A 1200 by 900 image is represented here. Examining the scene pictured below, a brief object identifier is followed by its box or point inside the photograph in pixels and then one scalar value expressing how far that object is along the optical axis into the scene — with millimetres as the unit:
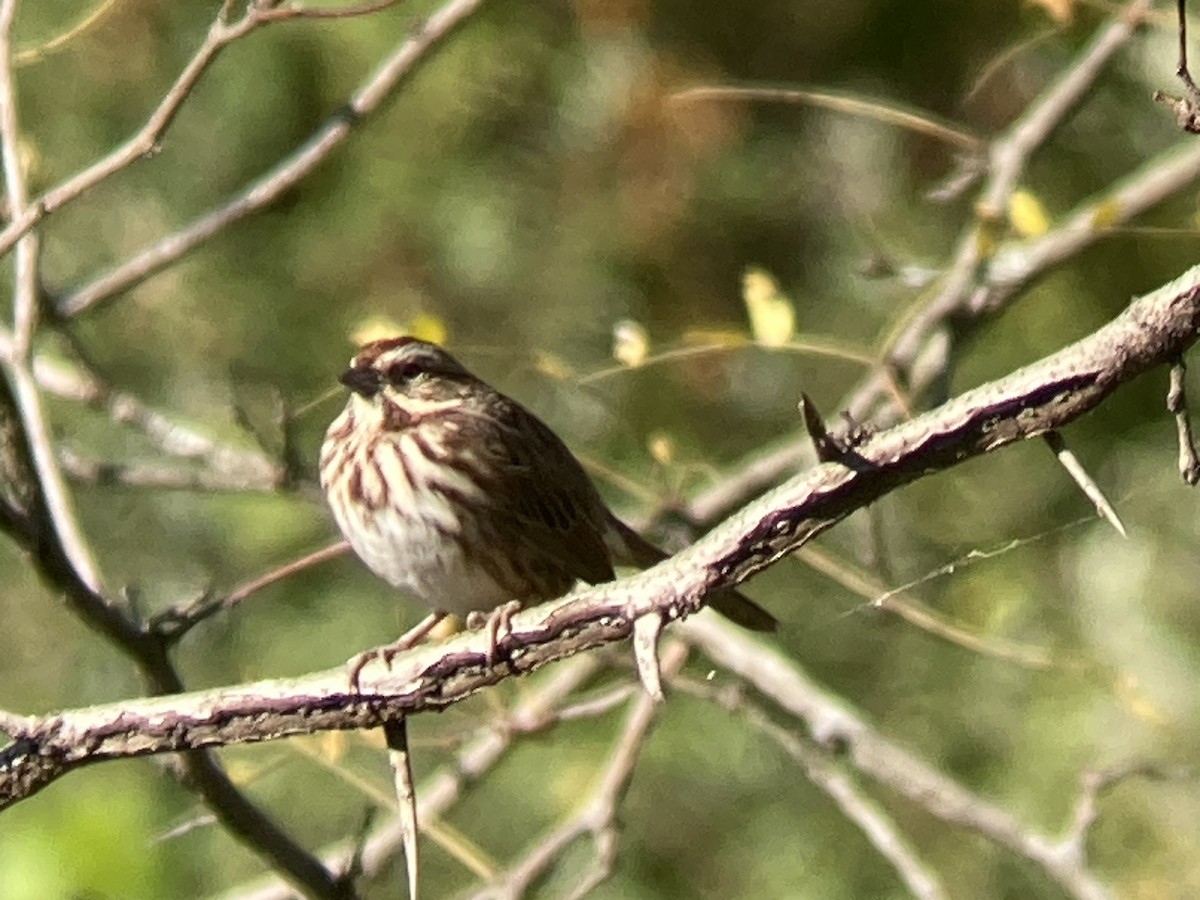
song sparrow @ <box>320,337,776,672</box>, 6422
